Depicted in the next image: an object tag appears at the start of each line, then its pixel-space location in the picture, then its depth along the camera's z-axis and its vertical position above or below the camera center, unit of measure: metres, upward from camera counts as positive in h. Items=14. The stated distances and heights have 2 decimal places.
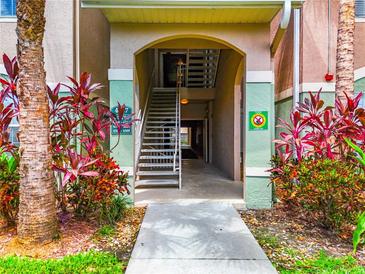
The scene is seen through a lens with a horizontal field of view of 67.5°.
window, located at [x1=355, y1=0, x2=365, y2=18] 5.89 +2.68
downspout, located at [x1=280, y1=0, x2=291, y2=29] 4.38 +1.92
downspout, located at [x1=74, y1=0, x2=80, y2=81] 5.63 +1.96
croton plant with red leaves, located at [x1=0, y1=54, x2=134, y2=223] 3.84 -0.26
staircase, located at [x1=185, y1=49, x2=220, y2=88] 10.55 +2.57
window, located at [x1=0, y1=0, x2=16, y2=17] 5.63 +2.57
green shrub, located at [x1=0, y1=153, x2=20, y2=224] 3.68 -0.73
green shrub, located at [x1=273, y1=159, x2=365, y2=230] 3.76 -0.81
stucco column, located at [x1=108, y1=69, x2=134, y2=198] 5.25 +0.53
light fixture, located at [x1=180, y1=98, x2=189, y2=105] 11.18 +1.31
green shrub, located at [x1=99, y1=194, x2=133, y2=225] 4.28 -1.27
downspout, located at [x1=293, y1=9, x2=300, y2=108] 5.55 +1.53
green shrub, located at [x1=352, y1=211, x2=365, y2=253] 3.29 -1.18
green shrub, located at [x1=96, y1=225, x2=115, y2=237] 3.92 -1.44
